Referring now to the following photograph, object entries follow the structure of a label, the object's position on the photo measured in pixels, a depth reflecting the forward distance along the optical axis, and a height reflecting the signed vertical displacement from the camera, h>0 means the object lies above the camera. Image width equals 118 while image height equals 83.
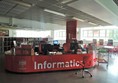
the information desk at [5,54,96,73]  5.94 -1.08
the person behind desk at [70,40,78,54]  7.39 -0.41
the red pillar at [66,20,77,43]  12.08 +0.84
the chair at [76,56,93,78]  5.81 -1.20
